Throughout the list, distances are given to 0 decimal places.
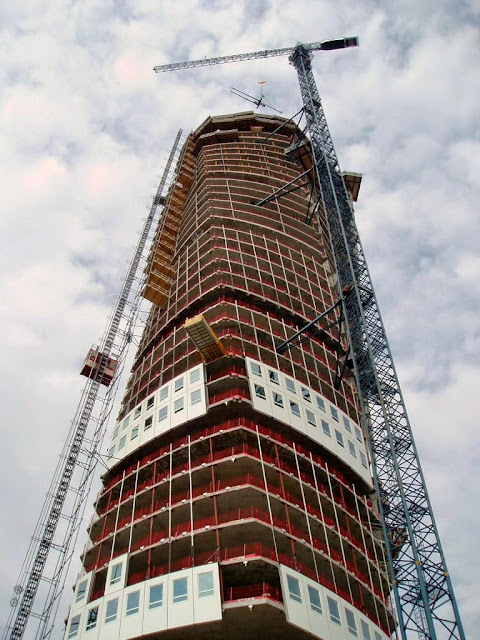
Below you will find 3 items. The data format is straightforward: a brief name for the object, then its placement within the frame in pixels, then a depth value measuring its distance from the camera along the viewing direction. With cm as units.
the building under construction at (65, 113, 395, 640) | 2984
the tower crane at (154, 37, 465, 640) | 3341
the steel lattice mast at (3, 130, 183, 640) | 4965
